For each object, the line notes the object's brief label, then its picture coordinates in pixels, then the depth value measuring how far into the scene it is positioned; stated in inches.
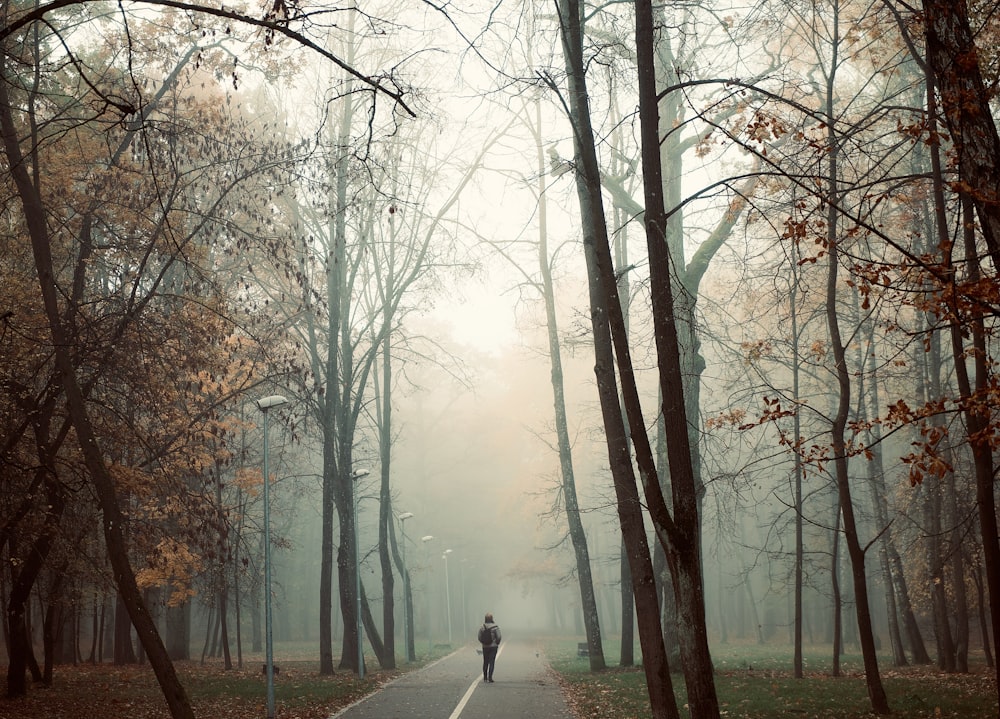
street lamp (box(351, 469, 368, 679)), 844.6
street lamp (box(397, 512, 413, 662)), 1202.0
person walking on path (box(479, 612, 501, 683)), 781.3
